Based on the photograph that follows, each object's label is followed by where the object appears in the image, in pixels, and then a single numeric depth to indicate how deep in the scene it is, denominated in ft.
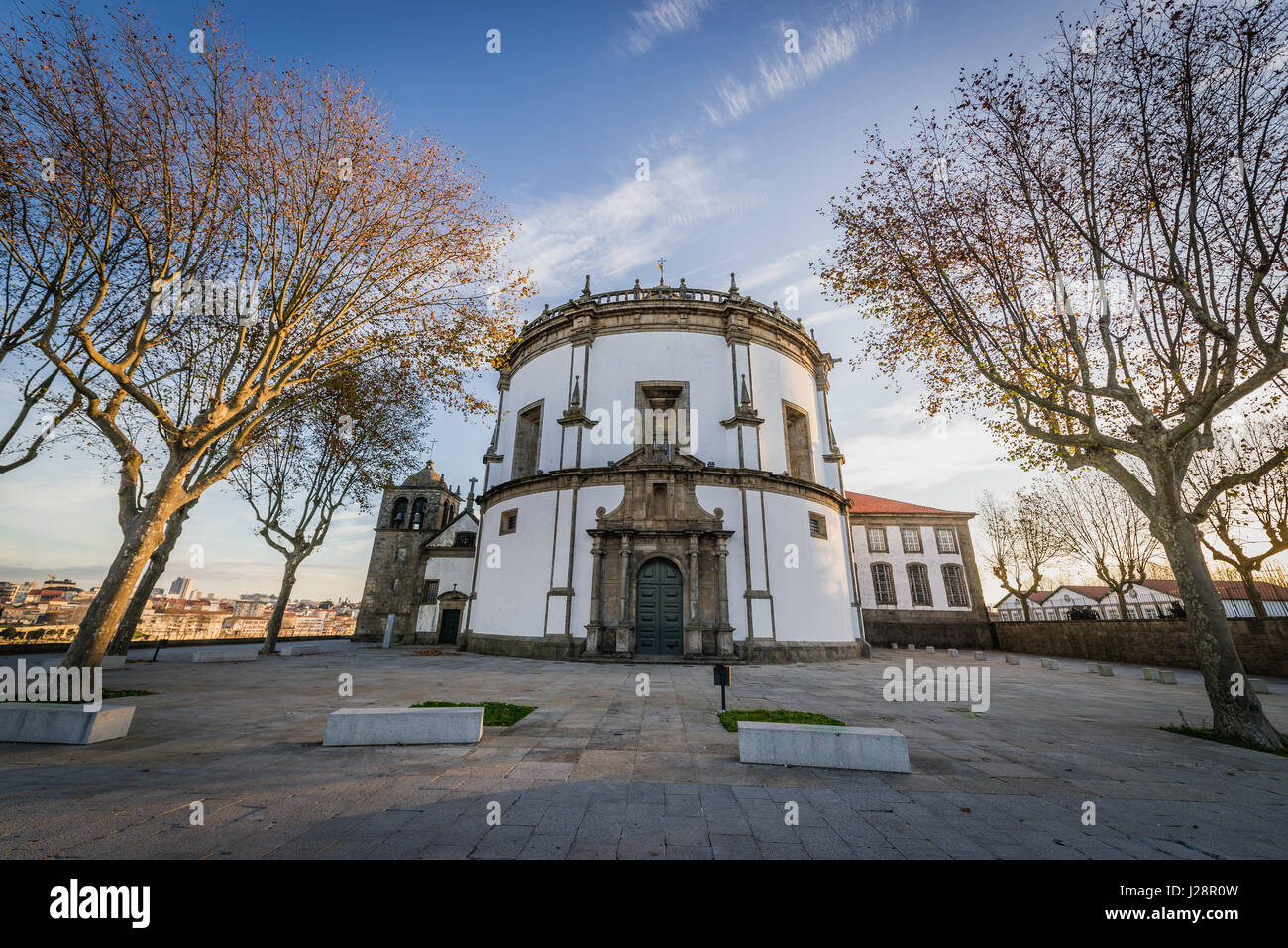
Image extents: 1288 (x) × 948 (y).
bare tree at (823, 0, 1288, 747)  22.88
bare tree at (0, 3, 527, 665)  26.63
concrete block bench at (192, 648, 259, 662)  52.80
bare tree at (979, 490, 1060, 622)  99.45
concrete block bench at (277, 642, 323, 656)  69.93
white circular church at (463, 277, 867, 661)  55.62
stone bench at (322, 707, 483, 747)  18.52
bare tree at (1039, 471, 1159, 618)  81.82
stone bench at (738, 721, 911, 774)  16.65
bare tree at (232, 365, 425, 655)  56.03
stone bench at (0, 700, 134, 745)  18.39
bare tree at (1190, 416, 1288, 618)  57.00
